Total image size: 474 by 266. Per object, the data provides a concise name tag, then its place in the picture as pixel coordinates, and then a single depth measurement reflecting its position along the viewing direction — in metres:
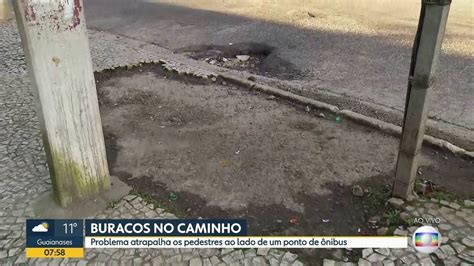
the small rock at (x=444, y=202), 3.30
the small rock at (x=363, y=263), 2.78
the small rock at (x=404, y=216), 3.14
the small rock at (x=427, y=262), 2.75
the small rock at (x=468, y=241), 2.88
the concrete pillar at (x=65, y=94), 2.76
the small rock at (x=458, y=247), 2.84
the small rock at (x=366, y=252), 2.86
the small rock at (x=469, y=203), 3.29
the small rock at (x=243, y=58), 7.25
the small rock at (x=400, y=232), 3.00
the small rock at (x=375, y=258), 2.81
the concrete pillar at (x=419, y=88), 2.78
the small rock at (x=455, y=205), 3.27
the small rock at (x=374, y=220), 3.20
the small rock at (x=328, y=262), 2.79
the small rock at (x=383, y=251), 2.86
